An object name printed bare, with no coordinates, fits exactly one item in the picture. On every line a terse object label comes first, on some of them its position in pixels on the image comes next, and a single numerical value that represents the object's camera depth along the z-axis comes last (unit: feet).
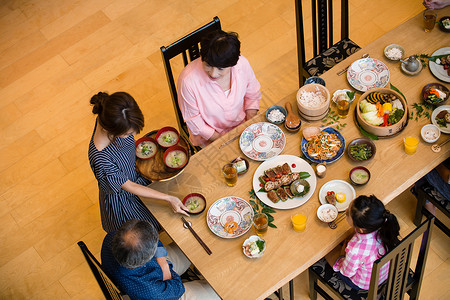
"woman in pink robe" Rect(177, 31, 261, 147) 7.93
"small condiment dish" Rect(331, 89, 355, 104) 8.67
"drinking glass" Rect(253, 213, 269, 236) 7.43
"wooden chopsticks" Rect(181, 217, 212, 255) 7.52
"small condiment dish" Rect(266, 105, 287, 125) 8.61
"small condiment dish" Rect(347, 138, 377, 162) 8.01
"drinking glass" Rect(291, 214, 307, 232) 7.41
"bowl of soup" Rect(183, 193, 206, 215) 7.97
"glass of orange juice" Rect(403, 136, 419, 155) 7.87
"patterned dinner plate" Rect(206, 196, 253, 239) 7.69
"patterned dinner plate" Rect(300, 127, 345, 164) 8.09
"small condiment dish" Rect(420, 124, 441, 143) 8.00
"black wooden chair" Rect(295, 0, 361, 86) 10.21
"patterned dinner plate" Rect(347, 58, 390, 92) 8.82
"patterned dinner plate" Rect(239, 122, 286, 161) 8.41
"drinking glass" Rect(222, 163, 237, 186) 7.93
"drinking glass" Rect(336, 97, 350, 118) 8.39
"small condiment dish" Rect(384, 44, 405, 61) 9.01
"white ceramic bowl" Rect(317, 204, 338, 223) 7.54
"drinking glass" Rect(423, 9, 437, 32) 9.08
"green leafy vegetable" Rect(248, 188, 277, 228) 7.71
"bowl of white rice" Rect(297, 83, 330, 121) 8.38
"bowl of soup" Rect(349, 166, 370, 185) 7.76
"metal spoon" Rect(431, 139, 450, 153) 7.93
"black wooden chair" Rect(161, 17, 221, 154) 8.85
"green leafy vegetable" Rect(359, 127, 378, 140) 8.18
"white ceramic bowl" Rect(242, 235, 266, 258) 7.46
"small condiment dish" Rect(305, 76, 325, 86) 8.84
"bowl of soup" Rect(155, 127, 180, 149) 8.72
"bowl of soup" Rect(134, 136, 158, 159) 8.68
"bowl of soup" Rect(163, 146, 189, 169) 8.42
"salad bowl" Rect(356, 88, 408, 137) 8.09
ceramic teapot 8.78
